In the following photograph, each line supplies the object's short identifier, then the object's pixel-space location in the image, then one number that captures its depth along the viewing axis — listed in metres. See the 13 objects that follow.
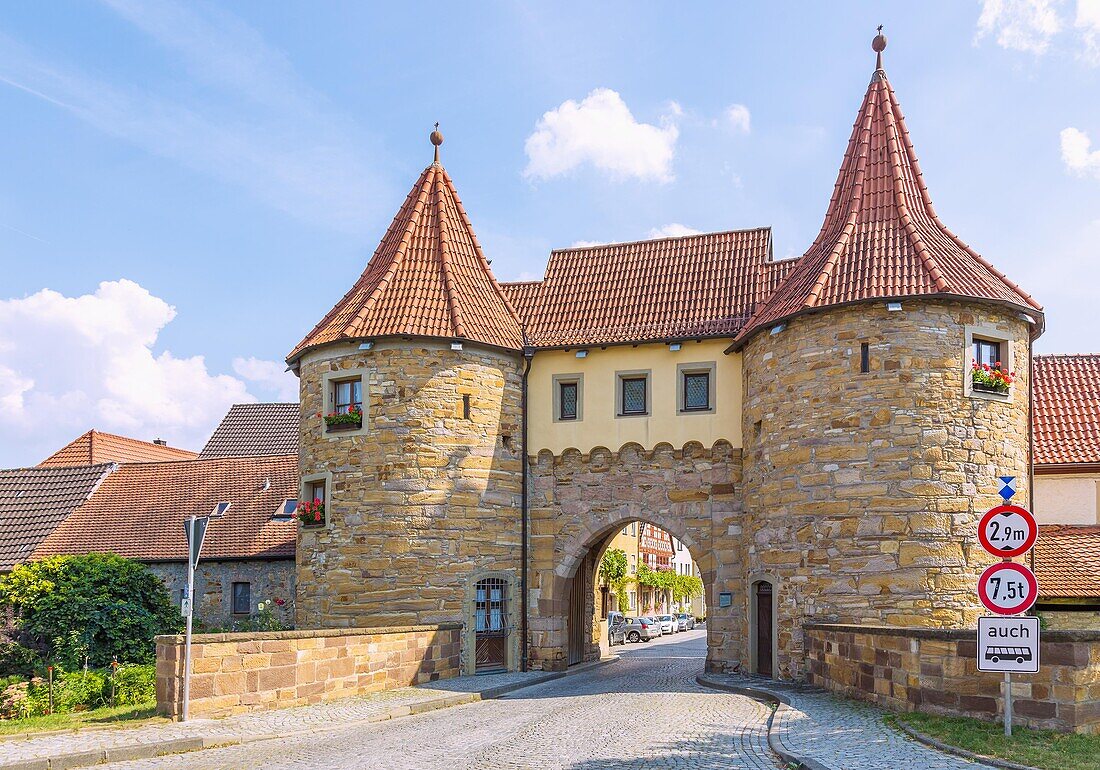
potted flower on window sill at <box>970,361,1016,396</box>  18.67
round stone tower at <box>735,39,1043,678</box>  17.95
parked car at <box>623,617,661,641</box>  44.19
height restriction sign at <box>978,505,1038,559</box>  10.63
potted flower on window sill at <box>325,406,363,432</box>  21.83
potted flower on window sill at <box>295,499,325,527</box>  22.03
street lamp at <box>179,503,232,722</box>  13.02
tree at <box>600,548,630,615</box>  39.67
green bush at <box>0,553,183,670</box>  21.11
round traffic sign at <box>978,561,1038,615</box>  10.57
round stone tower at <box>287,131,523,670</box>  21.23
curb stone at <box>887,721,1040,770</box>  9.68
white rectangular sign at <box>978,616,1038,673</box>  10.74
